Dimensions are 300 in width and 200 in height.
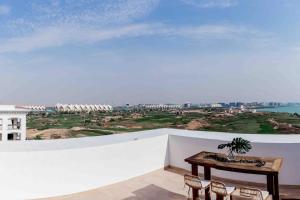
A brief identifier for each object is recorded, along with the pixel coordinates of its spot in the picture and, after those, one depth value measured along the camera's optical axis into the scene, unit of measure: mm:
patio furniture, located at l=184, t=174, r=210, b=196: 2660
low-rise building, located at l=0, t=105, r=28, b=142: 23509
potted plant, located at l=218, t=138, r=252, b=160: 2899
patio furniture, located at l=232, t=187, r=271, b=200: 2308
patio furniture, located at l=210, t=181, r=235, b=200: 2476
